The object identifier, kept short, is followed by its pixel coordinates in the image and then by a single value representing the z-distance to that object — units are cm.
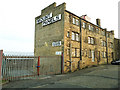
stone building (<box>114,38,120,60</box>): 3124
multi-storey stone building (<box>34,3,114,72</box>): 1622
